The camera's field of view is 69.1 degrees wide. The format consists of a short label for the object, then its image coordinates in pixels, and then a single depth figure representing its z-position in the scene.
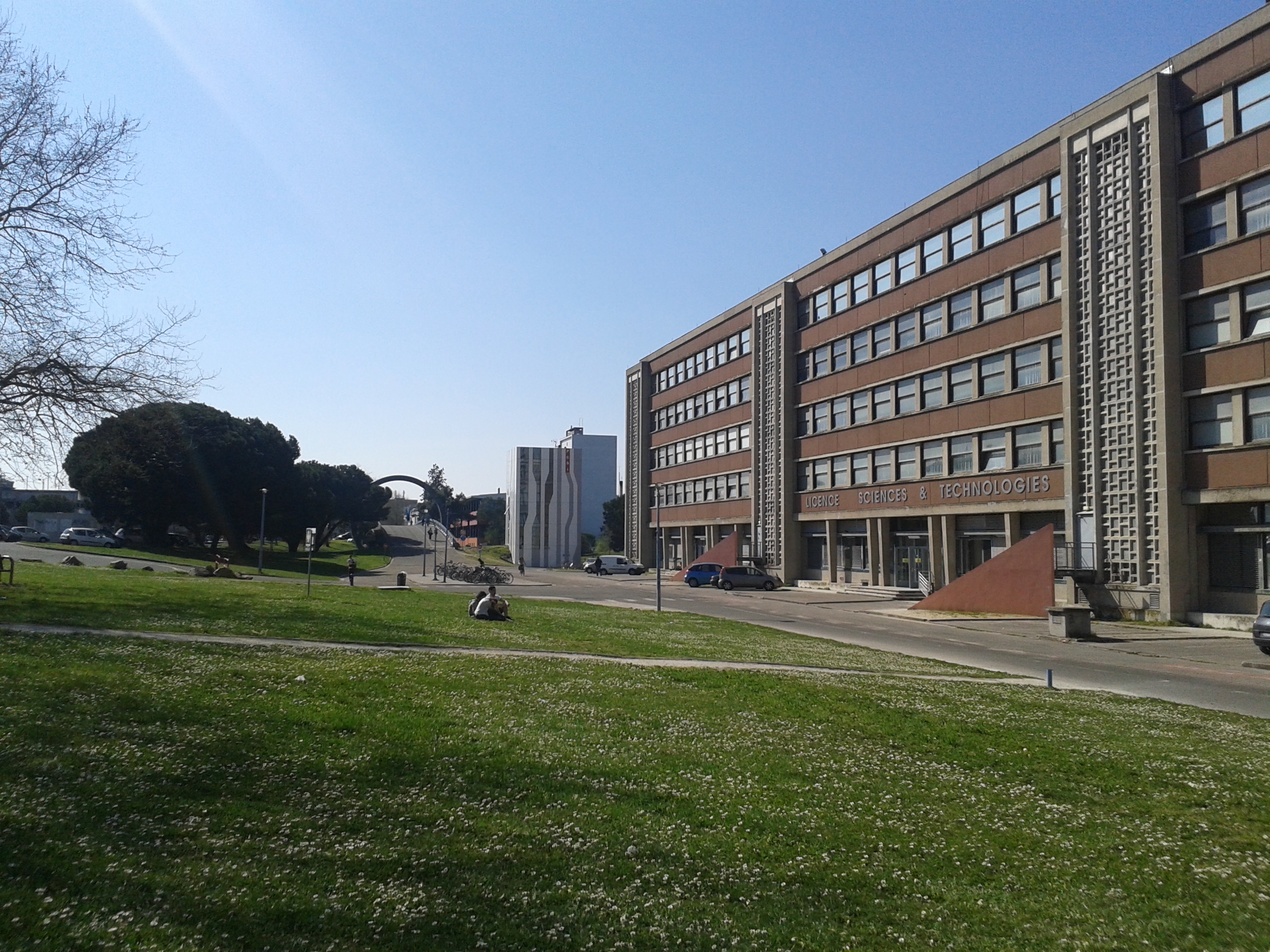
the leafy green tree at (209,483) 71.62
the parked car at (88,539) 74.56
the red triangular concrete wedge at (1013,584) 37.69
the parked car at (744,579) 61.62
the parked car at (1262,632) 23.78
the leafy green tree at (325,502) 87.94
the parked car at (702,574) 66.44
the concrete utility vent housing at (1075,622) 30.50
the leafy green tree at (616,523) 132.00
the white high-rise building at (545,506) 118.62
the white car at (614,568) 89.44
